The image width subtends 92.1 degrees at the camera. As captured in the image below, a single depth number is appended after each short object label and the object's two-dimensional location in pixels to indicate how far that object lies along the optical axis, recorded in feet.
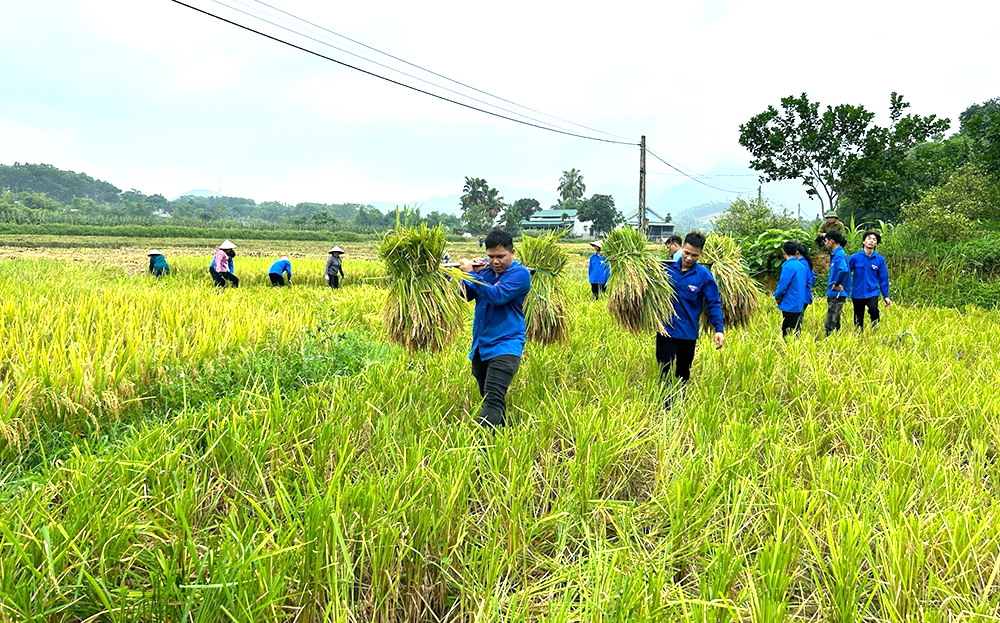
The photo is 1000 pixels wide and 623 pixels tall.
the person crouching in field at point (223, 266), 31.01
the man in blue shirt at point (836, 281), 19.13
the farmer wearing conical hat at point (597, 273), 30.24
